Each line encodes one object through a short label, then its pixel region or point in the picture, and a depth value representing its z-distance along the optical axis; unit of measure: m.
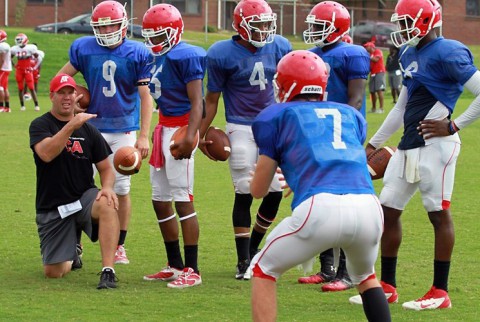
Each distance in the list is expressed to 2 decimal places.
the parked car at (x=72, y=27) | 70.90
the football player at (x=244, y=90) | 12.35
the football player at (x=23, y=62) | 41.08
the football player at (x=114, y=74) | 12.91
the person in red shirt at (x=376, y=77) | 40.20
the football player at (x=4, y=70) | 39.23
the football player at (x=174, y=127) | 12.02
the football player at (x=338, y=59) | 11.85
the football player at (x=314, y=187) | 8.14
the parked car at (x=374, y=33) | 71.74
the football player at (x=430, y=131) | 10.53
